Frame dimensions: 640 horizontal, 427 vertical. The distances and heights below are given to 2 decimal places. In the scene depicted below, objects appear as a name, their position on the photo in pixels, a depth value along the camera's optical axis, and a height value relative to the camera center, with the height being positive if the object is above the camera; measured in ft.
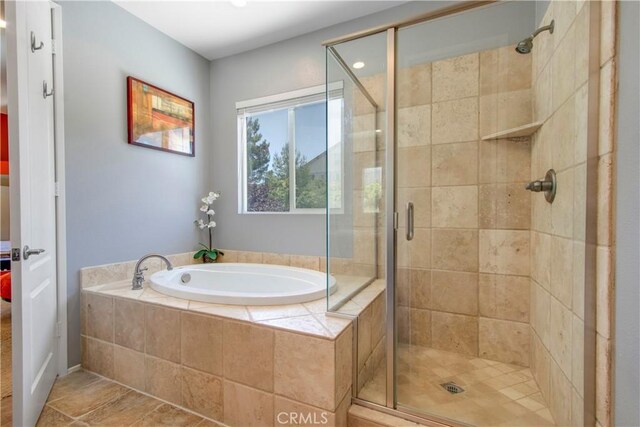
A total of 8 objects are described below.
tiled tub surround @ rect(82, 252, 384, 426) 4.09 -2.42
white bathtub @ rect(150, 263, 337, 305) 7.49 -1.98
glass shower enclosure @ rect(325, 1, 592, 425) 4.46 -0.21
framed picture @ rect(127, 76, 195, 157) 7.51 +2.57
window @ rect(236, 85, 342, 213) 8.49 +1.78
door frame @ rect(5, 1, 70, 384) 6.01 +0.35
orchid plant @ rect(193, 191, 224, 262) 9.27 -0.54
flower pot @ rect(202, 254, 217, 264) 9.32 -1.71
